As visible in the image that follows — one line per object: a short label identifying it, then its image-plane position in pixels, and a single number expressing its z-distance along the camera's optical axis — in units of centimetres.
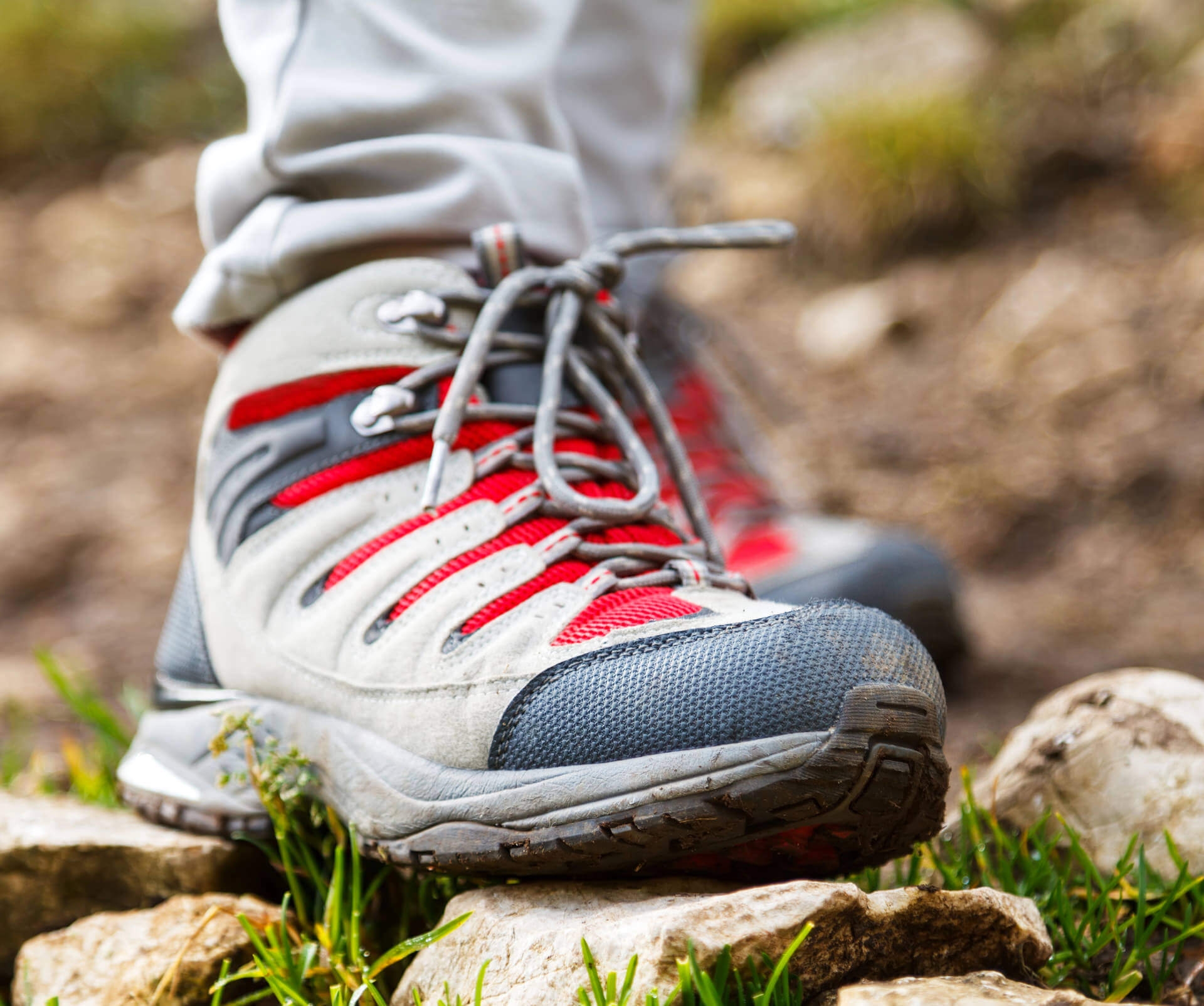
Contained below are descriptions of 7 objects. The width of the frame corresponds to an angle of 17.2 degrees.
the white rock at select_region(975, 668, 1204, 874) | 106
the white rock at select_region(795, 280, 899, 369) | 220
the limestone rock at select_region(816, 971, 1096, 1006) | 98
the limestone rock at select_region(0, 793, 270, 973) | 108
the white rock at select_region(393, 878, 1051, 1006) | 99
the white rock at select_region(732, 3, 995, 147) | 276
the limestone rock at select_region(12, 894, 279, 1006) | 104
